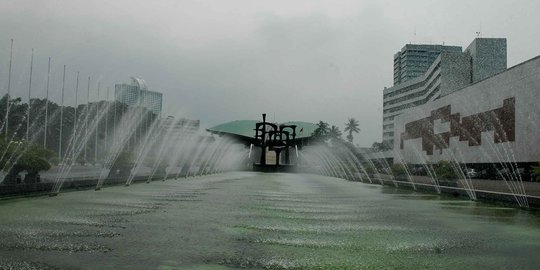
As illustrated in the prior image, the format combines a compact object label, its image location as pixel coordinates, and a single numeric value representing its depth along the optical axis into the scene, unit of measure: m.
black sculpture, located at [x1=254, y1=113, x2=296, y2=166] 116.31
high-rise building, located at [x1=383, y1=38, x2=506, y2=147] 96.25
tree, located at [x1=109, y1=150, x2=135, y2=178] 52.38
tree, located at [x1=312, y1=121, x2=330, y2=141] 155.60
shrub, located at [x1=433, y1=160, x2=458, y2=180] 46.64
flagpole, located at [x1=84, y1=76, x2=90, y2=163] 67.54
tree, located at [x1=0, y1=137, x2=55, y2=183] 32.47
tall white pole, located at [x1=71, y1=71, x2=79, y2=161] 65.56
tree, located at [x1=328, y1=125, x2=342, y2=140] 165.18
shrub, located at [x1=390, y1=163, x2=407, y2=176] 59.80
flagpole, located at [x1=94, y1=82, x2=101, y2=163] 64.22
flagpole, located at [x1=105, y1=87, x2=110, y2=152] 66.90
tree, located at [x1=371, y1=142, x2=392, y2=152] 149.12
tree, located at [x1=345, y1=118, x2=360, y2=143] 190.38
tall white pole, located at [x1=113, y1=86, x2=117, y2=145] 70.81
